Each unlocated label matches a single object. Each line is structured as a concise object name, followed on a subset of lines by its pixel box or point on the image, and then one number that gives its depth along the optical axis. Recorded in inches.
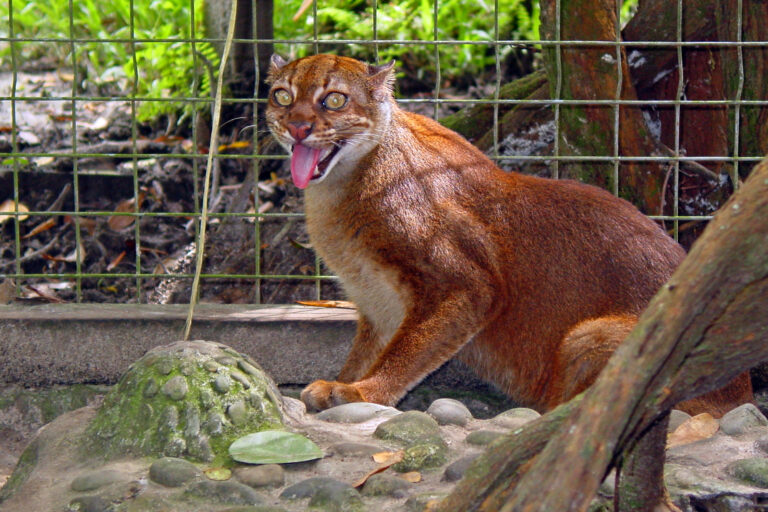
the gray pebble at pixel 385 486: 204.5
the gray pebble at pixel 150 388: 232.5
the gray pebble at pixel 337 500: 196.9
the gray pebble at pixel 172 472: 207.2
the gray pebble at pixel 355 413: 255.0
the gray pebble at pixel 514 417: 257.1
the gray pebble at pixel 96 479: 207.5
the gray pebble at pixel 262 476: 208.4
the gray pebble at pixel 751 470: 216.5
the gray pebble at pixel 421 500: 193.8
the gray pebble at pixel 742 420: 250.8
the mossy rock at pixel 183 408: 224.5
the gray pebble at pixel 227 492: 199.2
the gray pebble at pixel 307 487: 201.6
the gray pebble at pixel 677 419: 262.0
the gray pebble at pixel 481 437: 234.7
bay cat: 287.3
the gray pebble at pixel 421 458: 217.6
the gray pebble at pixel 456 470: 209.6
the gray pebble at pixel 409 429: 234.4
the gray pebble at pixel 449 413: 255.9
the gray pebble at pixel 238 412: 231.3
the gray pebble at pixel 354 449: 224.7
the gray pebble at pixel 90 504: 196.9
